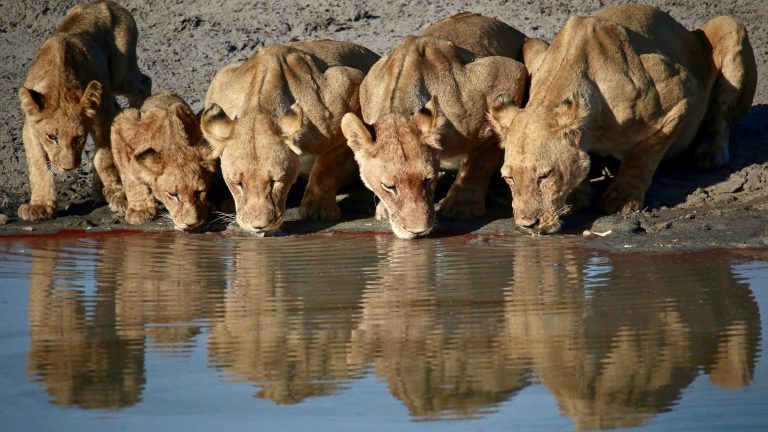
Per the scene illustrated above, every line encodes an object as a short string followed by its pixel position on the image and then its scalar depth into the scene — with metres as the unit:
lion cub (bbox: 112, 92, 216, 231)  20.52
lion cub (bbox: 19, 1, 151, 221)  21.50
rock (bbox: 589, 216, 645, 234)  19.00
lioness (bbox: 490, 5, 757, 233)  18.78
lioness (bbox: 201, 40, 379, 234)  19.50
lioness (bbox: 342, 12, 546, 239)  18.94
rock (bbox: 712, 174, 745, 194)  21.20
